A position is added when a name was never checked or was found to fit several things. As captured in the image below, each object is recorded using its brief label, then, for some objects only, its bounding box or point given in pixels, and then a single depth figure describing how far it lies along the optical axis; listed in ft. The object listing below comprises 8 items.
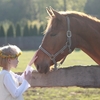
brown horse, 14.70
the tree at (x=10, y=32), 154.99
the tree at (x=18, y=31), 156.97
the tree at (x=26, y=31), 154.51
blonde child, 11.42
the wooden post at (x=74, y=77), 13.53
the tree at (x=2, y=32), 154.37
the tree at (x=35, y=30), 155.22
